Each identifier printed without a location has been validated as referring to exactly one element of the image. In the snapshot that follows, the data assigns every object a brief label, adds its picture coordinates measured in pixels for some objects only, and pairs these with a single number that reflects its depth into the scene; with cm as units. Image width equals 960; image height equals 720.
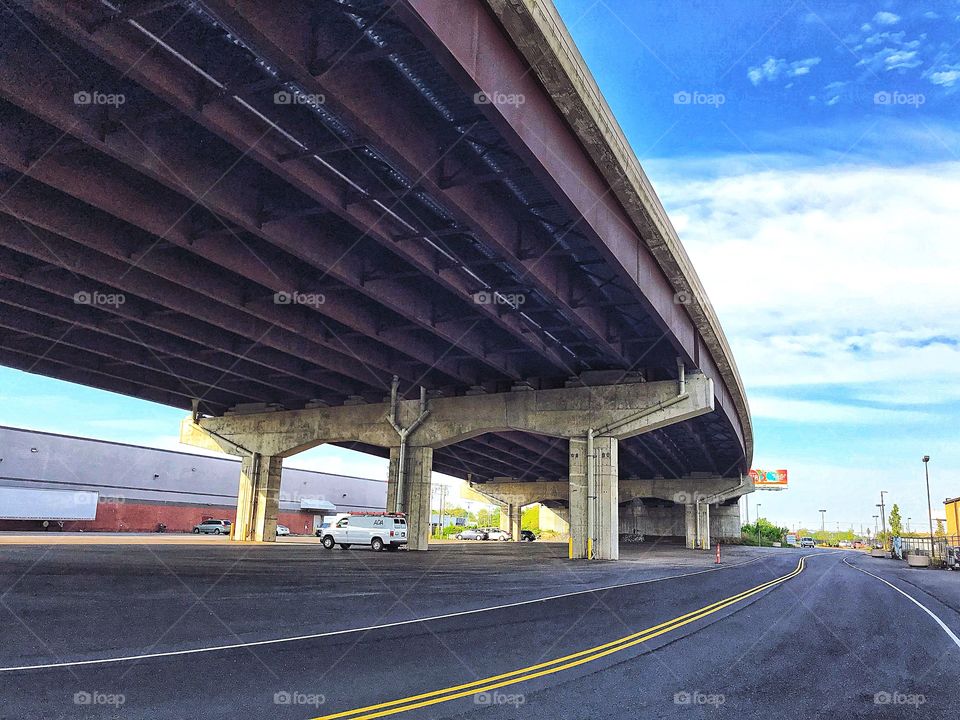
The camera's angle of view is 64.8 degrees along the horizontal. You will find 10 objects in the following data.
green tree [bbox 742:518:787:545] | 13638
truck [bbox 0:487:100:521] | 4994
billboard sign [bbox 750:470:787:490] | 15412
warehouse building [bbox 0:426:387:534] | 5191
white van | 3900
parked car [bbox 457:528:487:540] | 8604
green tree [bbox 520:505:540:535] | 17762
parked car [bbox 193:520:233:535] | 6048
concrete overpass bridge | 1248
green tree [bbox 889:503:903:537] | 13236
